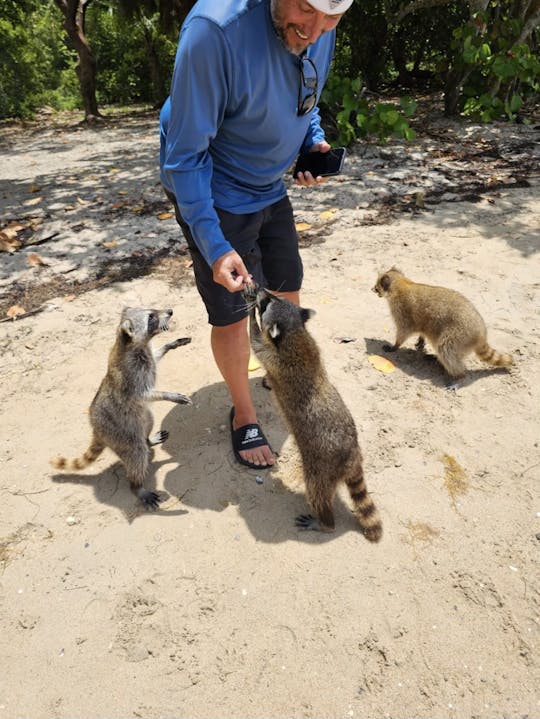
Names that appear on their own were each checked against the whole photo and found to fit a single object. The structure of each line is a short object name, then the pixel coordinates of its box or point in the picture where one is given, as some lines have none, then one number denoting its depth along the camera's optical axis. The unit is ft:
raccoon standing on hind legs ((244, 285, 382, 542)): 7.50
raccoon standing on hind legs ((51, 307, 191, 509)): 8.52
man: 5.56
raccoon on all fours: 10.43
